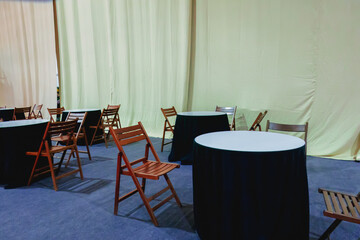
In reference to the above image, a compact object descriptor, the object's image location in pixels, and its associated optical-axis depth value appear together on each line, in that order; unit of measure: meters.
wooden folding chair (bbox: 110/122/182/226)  1.88
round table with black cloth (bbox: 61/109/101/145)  4.66
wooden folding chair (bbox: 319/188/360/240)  1.30
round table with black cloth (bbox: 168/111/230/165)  3.31
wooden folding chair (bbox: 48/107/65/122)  4.66
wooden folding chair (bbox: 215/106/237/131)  3.93
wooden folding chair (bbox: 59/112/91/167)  3.53
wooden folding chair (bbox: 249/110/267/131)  3.48
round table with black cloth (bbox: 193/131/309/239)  1.37
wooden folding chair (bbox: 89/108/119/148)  4.54
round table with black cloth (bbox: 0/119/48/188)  2.66
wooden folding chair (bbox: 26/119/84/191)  2.59
